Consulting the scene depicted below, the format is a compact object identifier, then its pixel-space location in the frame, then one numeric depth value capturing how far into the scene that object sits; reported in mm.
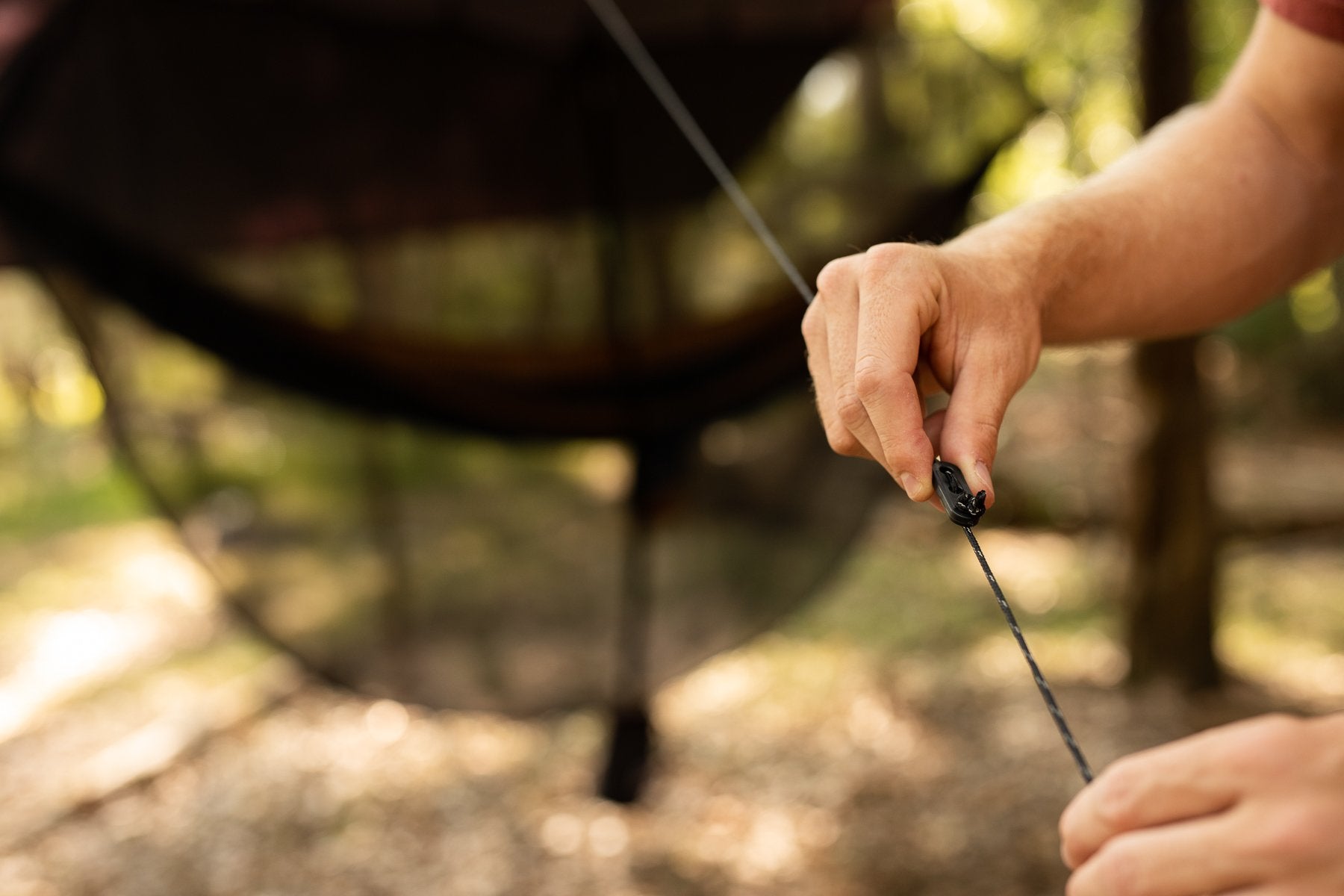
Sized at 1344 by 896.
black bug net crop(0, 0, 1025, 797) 1763
